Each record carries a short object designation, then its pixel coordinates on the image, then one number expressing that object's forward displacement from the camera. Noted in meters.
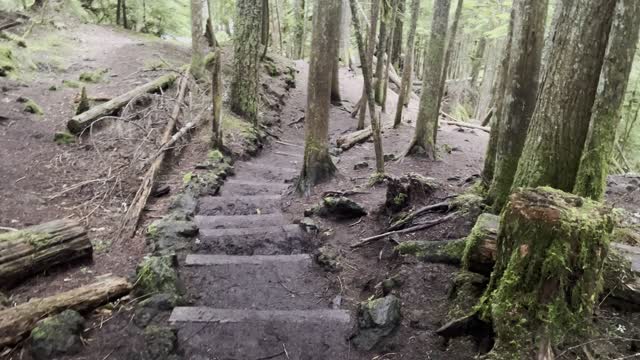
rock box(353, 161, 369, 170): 9.22
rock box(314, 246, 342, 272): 5.64
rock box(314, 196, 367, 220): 6.67
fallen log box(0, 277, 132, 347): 4.09
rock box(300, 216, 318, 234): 6.45
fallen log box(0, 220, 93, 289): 4.93
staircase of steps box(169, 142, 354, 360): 4.31
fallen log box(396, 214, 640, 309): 3.68
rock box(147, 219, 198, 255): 5.86
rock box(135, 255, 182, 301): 4.98
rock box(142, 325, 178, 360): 4.05
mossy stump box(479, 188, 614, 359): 3.16
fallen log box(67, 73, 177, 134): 8.94
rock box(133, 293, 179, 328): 4.55
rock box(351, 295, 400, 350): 4.31
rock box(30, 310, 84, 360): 4.02
